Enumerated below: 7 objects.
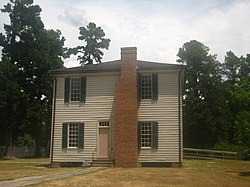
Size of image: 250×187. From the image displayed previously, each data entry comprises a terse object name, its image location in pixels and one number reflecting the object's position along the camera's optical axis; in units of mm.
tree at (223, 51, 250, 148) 18875
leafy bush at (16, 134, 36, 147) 57116
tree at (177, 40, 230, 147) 42406
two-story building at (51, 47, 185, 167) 22141
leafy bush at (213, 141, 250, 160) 34972
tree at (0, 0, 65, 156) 35938
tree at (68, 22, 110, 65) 49875
